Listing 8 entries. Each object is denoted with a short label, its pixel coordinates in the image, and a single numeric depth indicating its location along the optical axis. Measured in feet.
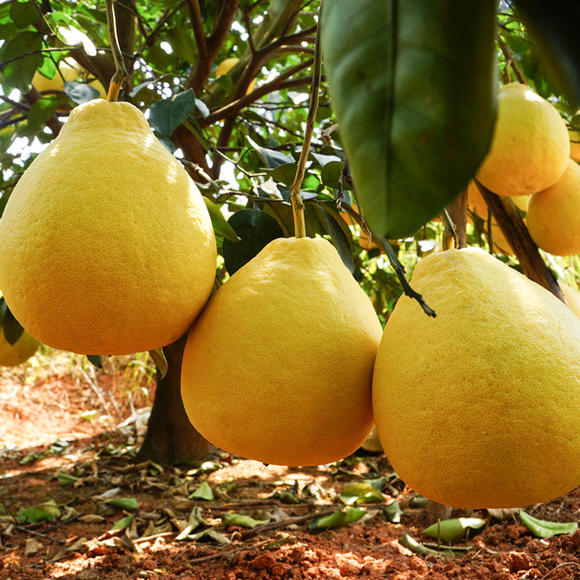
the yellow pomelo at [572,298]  3.87
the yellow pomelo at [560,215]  4.46
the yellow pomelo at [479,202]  5.25
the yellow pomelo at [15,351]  5.35
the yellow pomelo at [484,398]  1.65
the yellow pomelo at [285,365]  1.91
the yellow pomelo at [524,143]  3.95
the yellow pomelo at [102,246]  1.76
